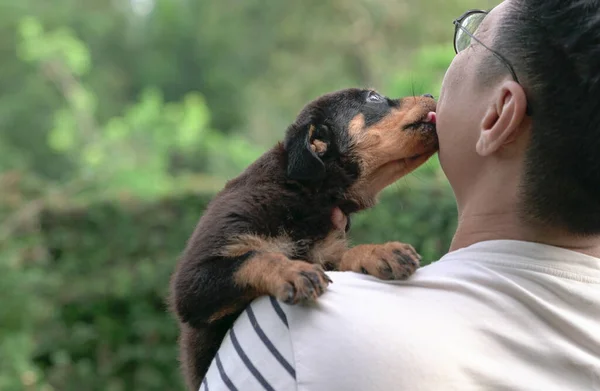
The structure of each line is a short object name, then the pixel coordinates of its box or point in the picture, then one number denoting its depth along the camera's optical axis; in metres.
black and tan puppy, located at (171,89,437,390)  1.03
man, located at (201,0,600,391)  0.88
